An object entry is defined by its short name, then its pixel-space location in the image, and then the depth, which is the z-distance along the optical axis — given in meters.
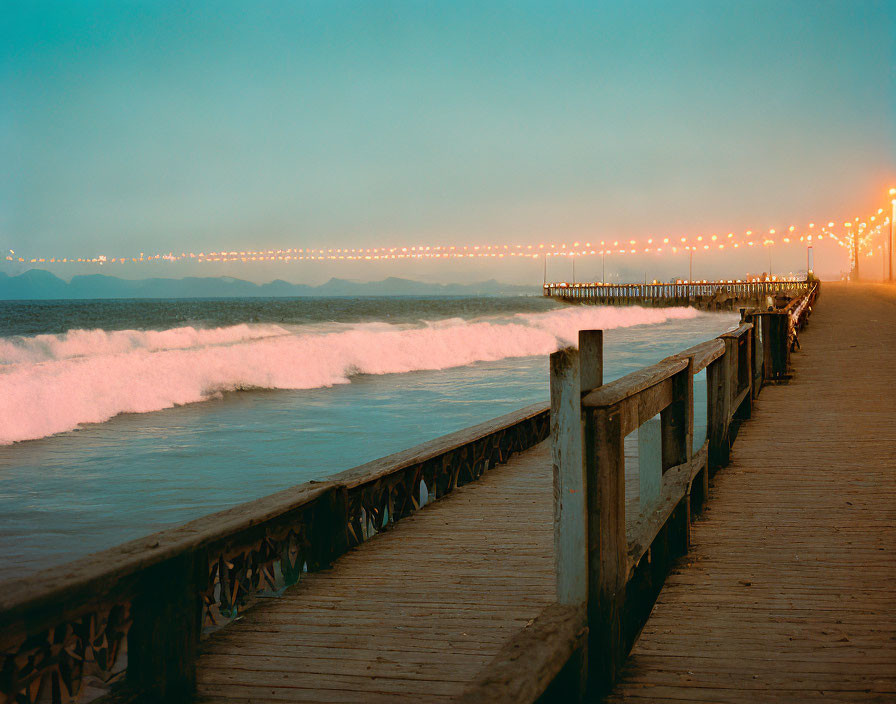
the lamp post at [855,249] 84.94
